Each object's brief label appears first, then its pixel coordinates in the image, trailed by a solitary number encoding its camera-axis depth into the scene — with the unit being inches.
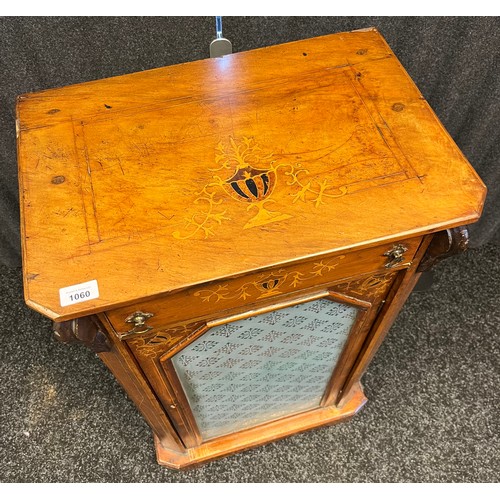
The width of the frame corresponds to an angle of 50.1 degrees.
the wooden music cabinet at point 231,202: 24.0
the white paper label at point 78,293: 22.7
